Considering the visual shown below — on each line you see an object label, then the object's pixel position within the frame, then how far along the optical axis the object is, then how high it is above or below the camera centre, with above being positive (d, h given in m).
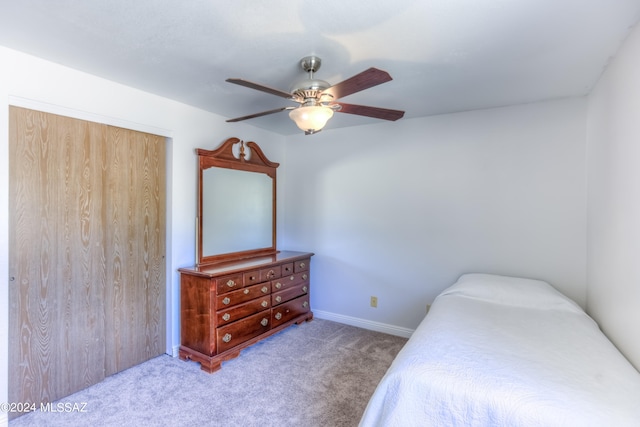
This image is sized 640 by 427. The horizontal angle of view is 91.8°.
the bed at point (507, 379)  1.08 -0.66
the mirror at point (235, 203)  3.00 +0.06
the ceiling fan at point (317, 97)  1.60 +0.64
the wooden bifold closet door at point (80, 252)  2.00 -0.33
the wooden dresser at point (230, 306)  2.57 -0.89
